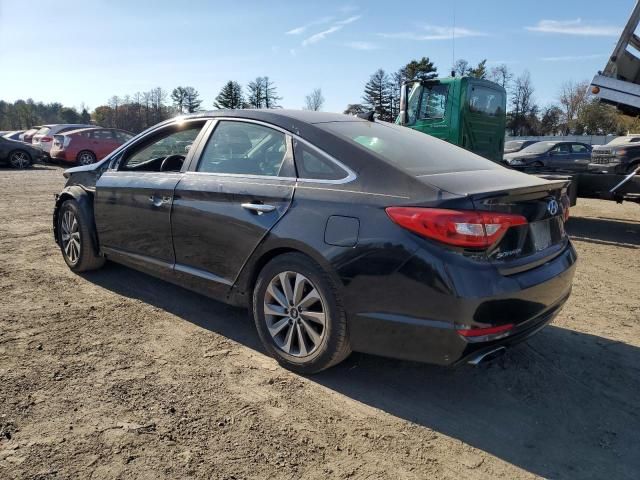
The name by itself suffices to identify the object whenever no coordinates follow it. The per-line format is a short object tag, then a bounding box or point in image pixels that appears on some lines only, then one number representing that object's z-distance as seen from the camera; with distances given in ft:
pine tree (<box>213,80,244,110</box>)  229.66
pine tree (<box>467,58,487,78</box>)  189.67
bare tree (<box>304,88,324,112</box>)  242.74
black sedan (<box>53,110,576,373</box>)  8.64
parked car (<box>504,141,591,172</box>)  63.32
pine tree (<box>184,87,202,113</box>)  281.95
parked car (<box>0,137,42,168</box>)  64.18
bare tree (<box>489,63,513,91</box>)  233.10
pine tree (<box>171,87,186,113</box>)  286.87
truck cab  28.07
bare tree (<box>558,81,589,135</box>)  209.26
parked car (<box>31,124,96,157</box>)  69.00
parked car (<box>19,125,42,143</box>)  80.02
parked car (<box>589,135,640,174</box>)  34.32
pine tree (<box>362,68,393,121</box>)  229.49
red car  63.93
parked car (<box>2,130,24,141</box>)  93.02
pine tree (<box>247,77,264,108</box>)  229.25
